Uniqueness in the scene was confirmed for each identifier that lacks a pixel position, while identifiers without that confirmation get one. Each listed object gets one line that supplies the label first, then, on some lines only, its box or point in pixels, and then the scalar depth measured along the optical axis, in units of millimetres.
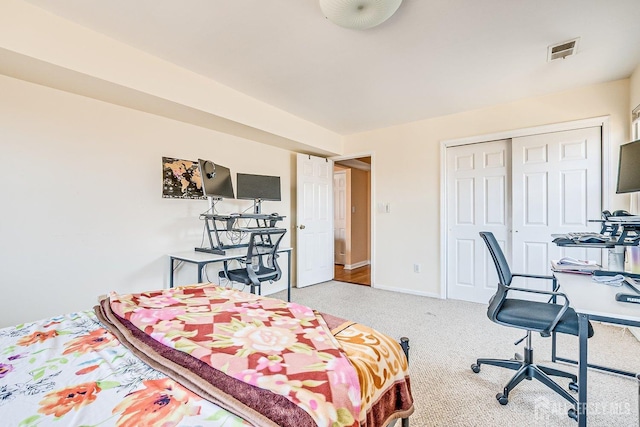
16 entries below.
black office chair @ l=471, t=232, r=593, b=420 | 1524
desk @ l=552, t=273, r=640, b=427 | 1121
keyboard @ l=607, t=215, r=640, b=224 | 1542
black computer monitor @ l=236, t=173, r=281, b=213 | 3264
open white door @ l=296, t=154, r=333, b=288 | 4246
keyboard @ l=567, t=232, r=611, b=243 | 1751
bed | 641
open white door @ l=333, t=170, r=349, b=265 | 6043
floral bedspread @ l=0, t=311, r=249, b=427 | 617
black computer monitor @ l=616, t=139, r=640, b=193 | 1799
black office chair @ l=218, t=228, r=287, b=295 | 2709
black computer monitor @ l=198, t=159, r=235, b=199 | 2806
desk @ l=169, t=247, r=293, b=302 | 2482
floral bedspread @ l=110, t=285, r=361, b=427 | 710
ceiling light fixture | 1655
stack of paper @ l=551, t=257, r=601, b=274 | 1816
